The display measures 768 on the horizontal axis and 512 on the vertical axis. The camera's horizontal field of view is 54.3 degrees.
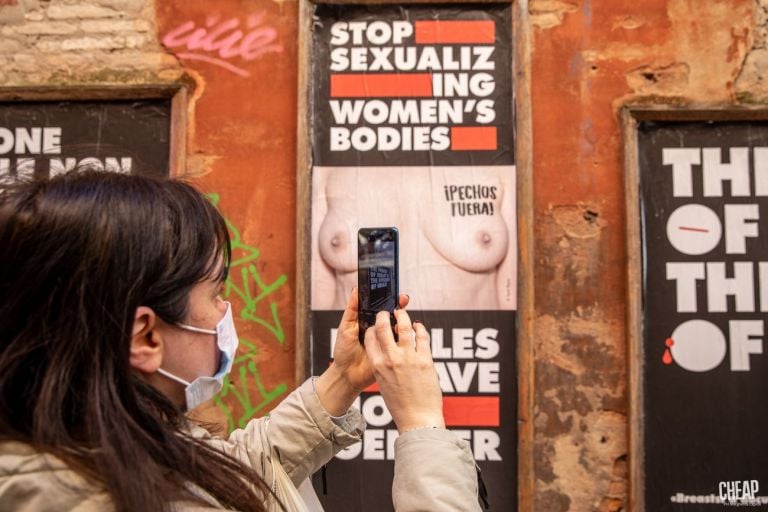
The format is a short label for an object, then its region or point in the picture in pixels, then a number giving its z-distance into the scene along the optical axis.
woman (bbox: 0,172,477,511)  1.07
